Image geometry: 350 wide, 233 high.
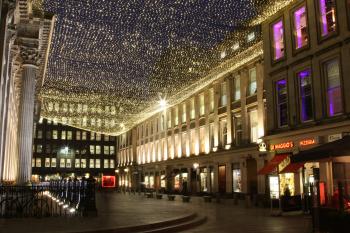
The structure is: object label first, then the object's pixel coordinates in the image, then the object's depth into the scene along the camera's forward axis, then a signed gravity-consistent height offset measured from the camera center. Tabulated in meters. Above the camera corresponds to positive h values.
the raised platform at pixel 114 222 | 13.88 -1.66
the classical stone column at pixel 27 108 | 25.32 +4.38
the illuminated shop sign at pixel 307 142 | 24.22 +1.91
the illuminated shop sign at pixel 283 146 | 26.34 +1.90
